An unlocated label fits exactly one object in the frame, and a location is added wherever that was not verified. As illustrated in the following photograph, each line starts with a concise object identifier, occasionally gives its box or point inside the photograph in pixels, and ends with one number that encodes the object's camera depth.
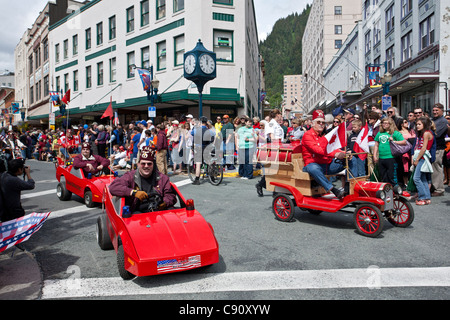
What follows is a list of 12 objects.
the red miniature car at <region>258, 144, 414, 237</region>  5.68
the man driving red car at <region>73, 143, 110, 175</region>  8.46
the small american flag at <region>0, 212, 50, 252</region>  3.85
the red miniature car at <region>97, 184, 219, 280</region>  3.86
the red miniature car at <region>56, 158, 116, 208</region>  7.93
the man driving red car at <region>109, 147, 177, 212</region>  4.85
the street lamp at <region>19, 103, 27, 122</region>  46.32
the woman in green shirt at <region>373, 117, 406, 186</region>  7.96
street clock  16.58
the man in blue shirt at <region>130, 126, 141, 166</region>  14.31
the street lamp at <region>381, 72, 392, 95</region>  17.41
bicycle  10.91
